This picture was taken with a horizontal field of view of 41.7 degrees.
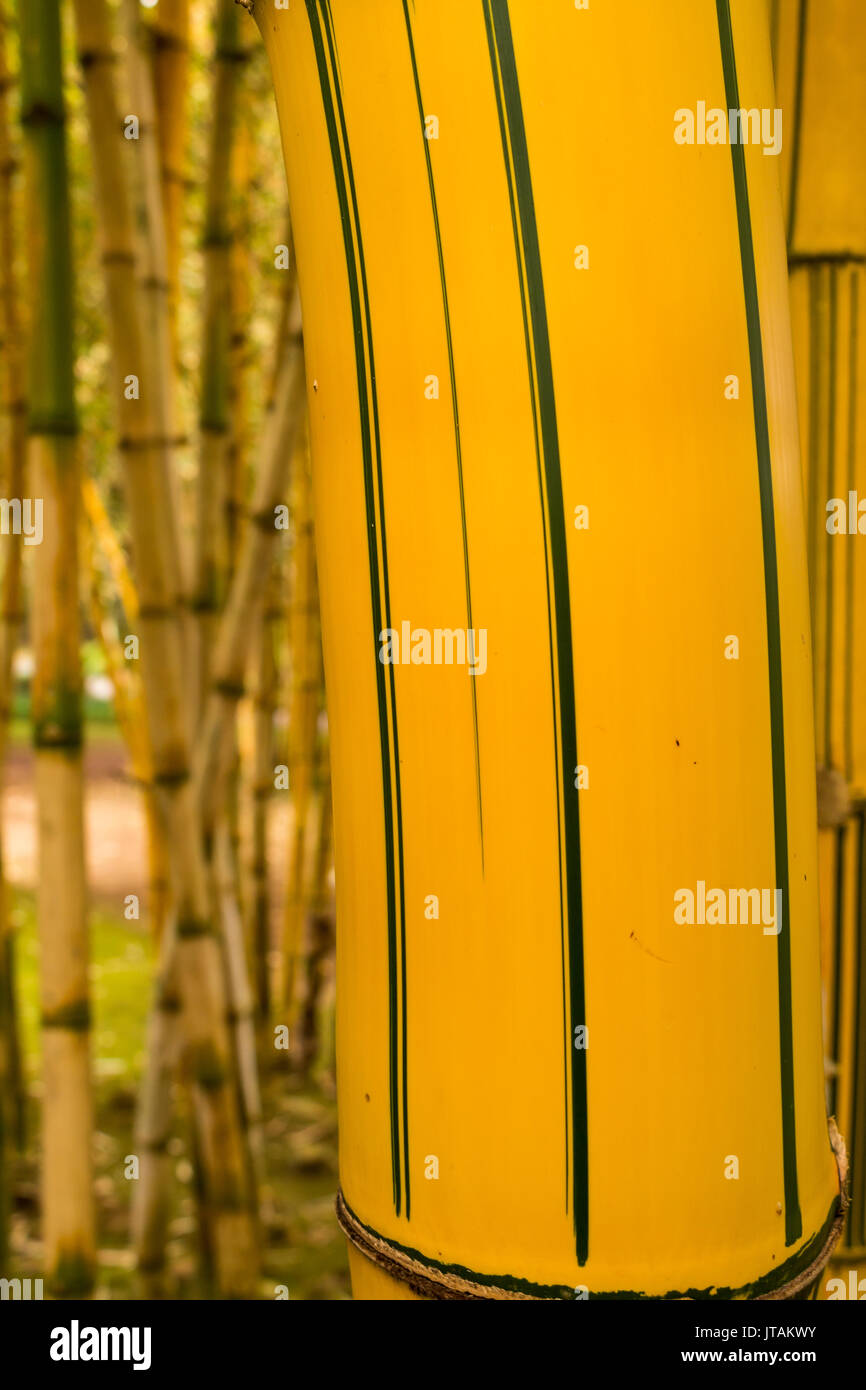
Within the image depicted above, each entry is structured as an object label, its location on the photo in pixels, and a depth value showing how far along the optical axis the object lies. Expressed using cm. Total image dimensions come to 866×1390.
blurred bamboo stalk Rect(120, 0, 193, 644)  114
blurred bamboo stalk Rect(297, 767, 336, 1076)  245
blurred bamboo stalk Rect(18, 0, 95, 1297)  85
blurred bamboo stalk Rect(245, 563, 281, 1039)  231
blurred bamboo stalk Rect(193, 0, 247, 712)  135
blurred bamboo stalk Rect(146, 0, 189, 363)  144
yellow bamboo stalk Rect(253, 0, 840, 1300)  29
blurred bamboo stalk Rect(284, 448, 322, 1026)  218
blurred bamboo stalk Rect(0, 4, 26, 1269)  175
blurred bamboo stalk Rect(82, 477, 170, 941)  201
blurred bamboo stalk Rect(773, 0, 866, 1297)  55
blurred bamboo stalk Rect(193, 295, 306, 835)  120
